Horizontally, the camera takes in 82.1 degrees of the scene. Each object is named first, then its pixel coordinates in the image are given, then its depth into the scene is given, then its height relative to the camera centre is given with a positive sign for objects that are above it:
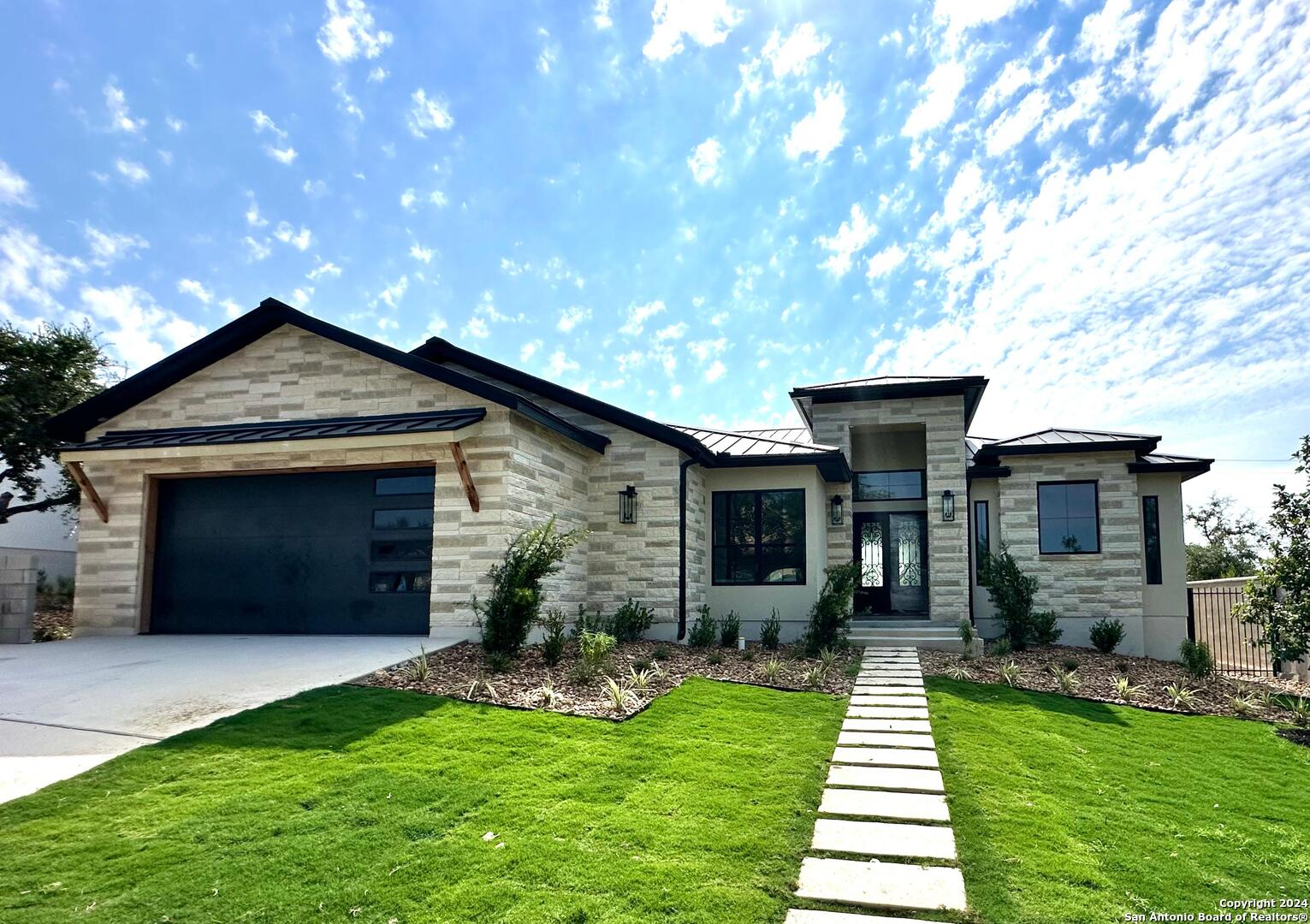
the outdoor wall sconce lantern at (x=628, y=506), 12.50 +0.52
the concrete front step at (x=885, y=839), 4.42 -1.83
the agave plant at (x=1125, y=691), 9.65 -1.92
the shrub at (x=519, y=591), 8.80 -0.66
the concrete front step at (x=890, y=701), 8.43 -1.83
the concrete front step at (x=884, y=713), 7.92 -1.84
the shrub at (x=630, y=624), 11.51 -1.34
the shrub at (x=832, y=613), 11.65 -1.14
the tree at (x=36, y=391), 15.09 +2.86
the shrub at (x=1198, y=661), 11.04 -1.73
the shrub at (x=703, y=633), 11.85 -1.51
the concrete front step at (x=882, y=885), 3.79 -1.82
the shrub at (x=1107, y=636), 13.15 -1.64
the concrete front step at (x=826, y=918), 3.61 -1.82
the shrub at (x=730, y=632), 12.12 -1.52
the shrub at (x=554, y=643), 8.77 -1.26
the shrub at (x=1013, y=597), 12.69 -0.95
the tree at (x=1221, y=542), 31.41 +0.05
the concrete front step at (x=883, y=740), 6.81 -1.84
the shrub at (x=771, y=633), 12.07 -1.53
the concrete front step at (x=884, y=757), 6.24 -1.84
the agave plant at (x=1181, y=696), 9.47 -1.97
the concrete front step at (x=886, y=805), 5.04 -1.84
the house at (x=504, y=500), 10.81 +0.61
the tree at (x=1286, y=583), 9.41 -0.50
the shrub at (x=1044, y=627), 12.89 -1.46
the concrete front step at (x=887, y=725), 7.39 -1.84
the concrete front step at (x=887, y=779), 5.64 -1.84
